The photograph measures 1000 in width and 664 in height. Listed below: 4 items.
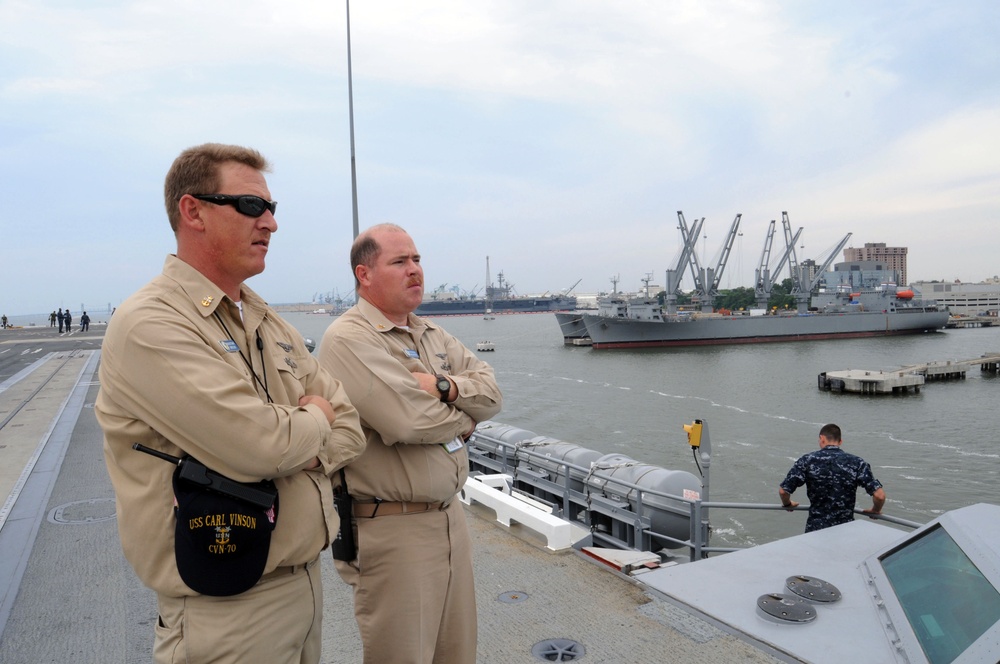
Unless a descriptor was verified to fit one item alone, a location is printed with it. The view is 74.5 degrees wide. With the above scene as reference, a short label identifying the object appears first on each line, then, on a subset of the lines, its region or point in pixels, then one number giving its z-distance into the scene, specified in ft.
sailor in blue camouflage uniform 17.71
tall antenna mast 33.66
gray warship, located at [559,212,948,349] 197.26
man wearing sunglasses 5.25
